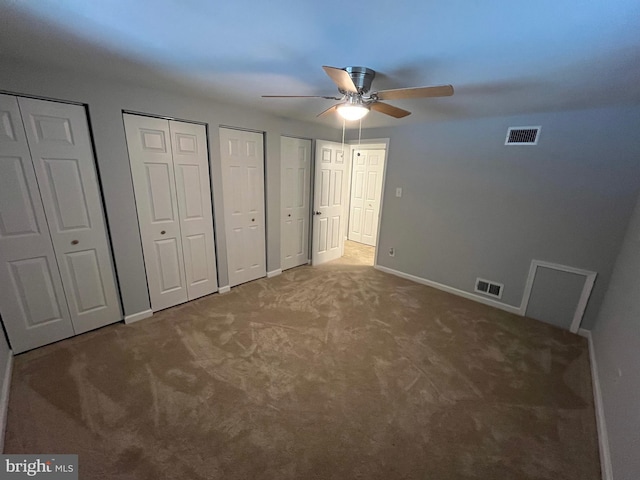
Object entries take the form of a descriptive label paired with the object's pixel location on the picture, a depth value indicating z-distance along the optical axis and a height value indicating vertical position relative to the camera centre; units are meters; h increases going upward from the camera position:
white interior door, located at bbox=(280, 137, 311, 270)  3.54 -0.35
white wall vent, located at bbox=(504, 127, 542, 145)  2.66 +0.47
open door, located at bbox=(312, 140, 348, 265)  3.92 -0.41
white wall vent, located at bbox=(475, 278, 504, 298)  3.12 -1.26
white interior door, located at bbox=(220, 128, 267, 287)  2.99 -0.36
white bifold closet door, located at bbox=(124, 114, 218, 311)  2.41 -0.35
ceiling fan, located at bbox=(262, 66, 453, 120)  1.42 +0.50
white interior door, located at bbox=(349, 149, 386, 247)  5.19 -0.35
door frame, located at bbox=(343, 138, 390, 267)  3.80 +0.41
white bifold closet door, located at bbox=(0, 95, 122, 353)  1.88 -0.46
